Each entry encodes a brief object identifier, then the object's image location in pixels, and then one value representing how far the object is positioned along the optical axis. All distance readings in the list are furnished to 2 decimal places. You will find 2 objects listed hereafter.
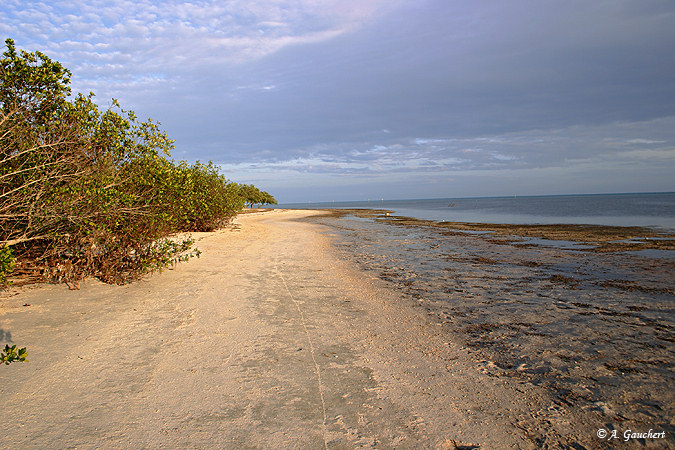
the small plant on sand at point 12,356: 3.38
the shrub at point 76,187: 6.71
